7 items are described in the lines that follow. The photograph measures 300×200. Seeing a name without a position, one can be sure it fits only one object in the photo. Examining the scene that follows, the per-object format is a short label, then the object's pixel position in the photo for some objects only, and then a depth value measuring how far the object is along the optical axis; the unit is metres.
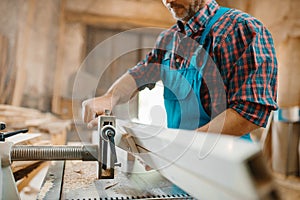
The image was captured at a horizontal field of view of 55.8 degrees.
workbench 0.79
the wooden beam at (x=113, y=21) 4.39
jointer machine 0.37
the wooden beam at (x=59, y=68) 4.23
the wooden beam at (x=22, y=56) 2.91
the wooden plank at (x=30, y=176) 1.35
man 0.98
